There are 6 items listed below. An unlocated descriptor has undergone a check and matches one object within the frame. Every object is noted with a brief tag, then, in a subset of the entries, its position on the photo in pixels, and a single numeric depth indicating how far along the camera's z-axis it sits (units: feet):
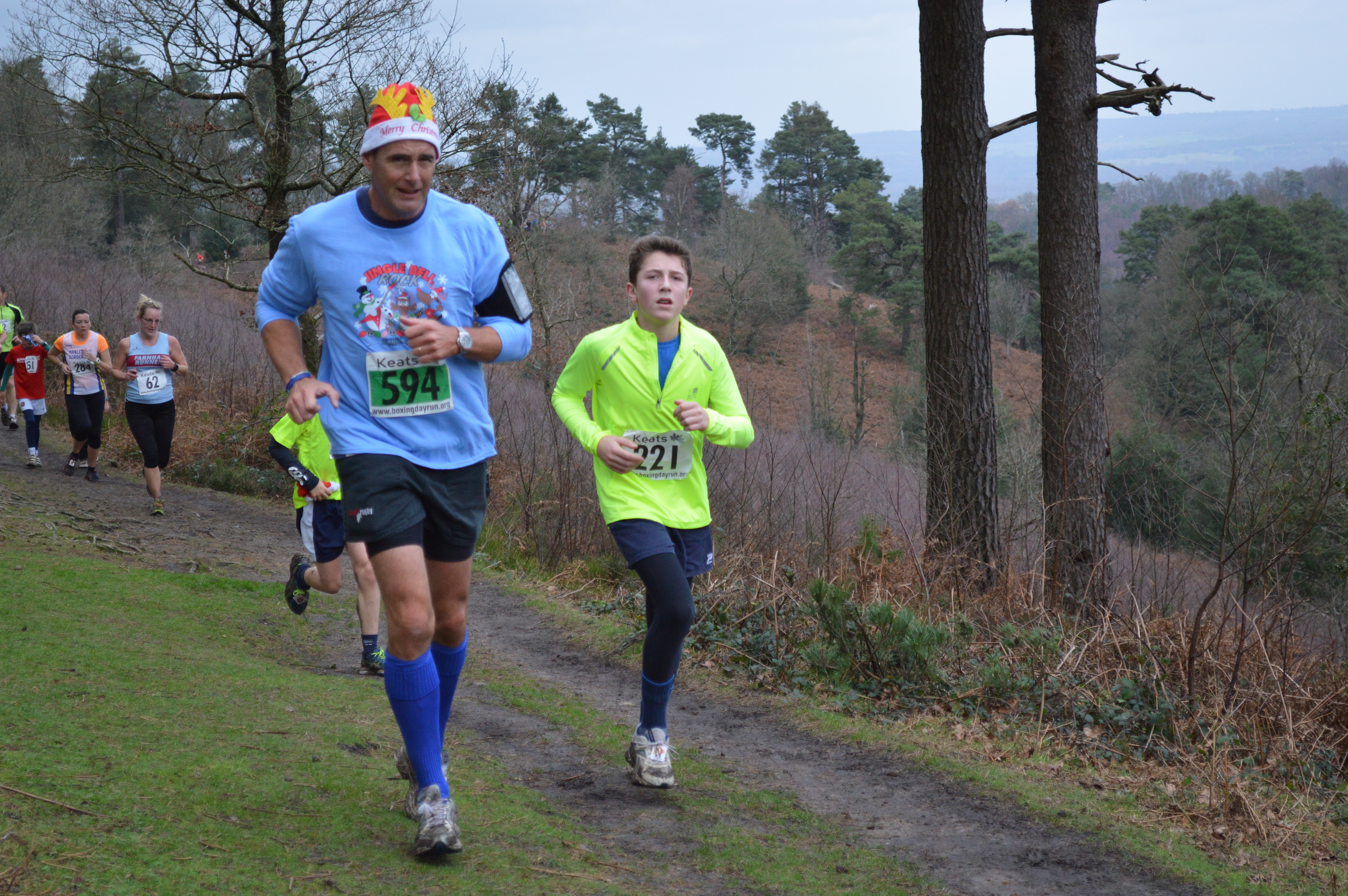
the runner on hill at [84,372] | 41.96
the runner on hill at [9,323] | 48.44
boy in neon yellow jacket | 14.16
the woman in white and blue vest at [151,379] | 36.35
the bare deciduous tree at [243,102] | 46.78
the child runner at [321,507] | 20.49
